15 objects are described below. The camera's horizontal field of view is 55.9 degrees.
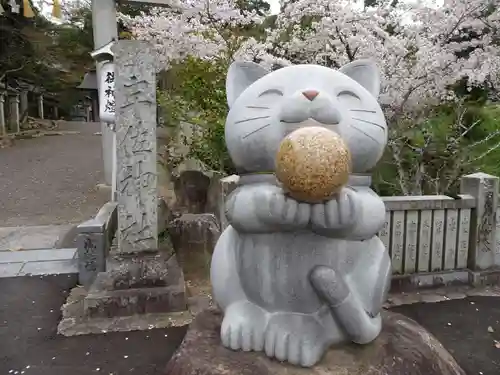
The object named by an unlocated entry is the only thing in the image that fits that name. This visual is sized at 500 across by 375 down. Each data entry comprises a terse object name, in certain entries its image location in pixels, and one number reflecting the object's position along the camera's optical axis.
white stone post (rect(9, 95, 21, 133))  23.34
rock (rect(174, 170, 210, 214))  8.32
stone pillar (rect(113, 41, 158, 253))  5.12
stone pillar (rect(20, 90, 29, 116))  26.46
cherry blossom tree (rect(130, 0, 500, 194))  7.20
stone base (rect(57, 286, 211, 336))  4.59
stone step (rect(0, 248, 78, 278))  6.31
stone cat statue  2.25
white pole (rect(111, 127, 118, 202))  7.27
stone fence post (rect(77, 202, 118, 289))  5.41
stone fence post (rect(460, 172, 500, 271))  5.56
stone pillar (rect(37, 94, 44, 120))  32.38
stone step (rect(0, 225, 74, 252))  7.50
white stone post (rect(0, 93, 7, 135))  21.36
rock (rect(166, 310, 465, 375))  2.27
